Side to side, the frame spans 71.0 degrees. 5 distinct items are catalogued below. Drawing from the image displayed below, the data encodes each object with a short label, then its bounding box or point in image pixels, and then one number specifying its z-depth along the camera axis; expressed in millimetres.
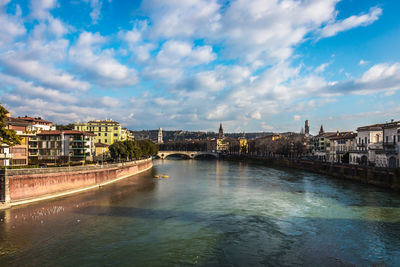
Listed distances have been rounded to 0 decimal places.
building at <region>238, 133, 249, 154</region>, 188562
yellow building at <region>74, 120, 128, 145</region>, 102062
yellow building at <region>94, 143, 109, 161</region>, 87875
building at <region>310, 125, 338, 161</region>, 98175
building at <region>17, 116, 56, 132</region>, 71625
